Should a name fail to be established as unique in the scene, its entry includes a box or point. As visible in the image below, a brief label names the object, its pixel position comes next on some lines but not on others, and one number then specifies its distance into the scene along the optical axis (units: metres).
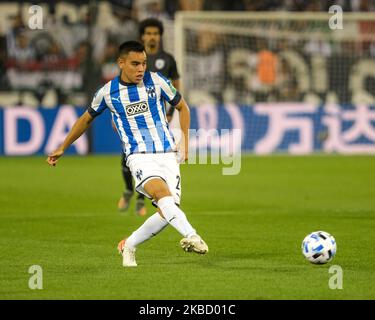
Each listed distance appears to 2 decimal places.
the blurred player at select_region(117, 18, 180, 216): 24.03
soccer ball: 16.53
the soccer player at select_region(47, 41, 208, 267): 16.92
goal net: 46.22
